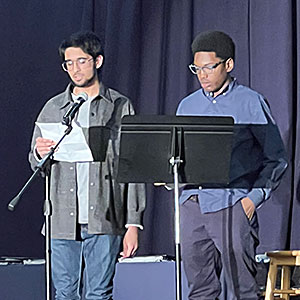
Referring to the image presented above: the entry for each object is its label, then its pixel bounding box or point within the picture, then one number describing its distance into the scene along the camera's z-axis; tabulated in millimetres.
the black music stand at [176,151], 6594
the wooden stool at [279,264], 8294
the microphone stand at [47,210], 6457
